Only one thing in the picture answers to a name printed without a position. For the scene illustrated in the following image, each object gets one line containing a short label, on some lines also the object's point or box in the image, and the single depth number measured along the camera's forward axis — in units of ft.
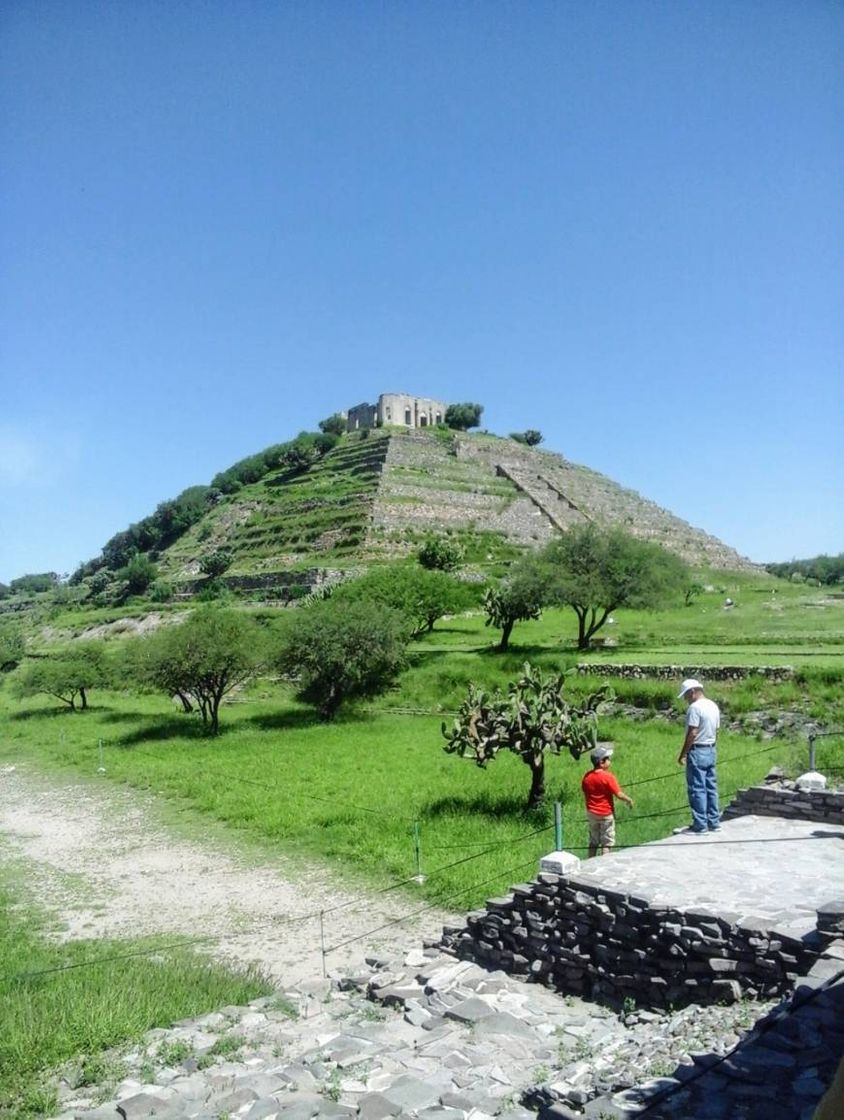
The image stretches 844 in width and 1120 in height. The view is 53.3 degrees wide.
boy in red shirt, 36.42
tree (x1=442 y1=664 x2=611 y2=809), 55.77
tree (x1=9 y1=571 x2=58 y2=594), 448.20
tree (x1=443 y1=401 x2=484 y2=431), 346.54
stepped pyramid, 213.87
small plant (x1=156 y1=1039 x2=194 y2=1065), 24.88
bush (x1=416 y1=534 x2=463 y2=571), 184.44
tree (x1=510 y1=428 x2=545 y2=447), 358.64
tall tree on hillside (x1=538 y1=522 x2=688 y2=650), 119.65
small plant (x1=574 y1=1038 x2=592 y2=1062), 22.86
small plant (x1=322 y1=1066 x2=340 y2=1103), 21.82
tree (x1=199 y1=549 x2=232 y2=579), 228.84
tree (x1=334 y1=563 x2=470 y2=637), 136.53
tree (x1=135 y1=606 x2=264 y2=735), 101.24
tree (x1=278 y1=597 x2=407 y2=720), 101.60
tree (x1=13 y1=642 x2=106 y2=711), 125.39
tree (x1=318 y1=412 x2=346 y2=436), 337.72
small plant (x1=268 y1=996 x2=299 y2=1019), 28.40
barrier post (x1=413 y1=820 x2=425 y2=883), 43.21
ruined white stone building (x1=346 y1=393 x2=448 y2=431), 339.57
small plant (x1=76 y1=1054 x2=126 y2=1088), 24.14
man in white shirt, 36.99
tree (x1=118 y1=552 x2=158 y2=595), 251.19
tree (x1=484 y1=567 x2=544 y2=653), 121.19
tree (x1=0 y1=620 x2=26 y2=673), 184.16
